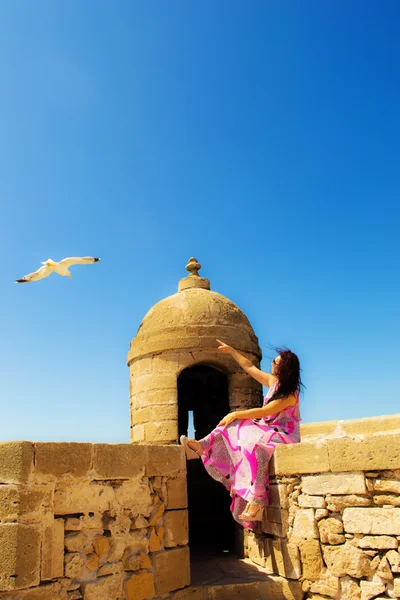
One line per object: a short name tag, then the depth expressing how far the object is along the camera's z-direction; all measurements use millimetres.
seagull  6242
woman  4988
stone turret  6719
